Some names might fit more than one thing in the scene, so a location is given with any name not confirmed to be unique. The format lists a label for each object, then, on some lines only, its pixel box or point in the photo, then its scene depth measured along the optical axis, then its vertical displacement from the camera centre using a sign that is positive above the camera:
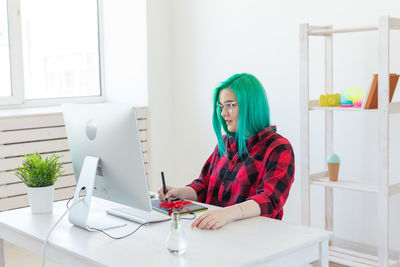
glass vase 1.67 -0.41
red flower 2.21 -0.41
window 4.36 +0.46
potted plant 2.23 -0.31
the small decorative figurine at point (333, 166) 3.25 -0.39
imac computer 1.89 -0.19
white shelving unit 2.88 -0.26
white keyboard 2.09 -0.43
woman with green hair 2.19 -0.25
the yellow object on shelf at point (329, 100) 3.21 +0.00
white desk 1.67 -0.46
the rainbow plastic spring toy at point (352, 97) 3.15 +0.01
